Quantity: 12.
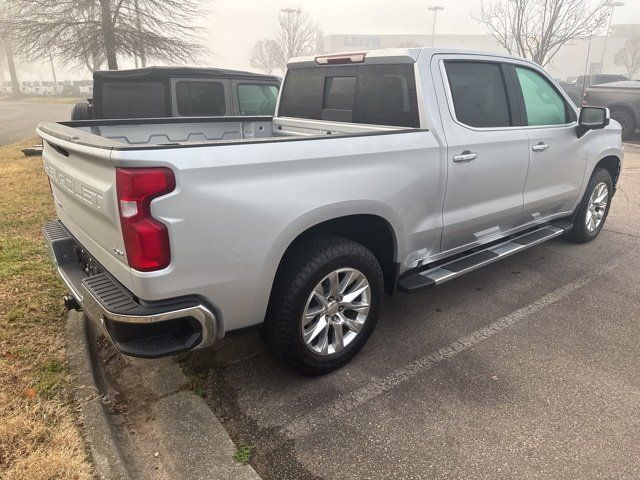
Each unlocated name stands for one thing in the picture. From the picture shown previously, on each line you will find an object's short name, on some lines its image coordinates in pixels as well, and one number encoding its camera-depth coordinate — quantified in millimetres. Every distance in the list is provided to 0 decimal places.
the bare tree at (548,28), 15438
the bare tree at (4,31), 13797
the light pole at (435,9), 43759
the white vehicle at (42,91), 51906
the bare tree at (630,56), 57812
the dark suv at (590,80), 19188
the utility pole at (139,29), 14155
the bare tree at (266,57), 49334
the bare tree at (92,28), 13398
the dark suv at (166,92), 6641
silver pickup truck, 2148
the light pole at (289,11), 34353
